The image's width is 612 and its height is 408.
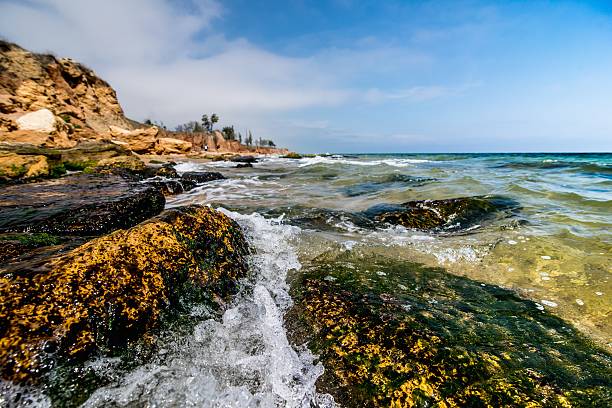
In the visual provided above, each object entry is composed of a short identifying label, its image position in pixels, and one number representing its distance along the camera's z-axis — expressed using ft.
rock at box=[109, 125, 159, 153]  103.81
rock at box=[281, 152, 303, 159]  155.80
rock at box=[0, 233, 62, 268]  8.76
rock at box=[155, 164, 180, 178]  44.35
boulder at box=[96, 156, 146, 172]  43.23
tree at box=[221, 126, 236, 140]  281.04
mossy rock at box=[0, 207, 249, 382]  5.70
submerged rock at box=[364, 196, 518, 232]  20.08
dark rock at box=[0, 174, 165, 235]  12.34
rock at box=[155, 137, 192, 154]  116.47
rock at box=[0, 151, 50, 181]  28.07
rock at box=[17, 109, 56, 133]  65.09
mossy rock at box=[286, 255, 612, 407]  5.96
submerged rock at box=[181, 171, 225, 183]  43.78
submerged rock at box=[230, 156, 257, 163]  114.93
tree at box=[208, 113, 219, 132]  304.30
